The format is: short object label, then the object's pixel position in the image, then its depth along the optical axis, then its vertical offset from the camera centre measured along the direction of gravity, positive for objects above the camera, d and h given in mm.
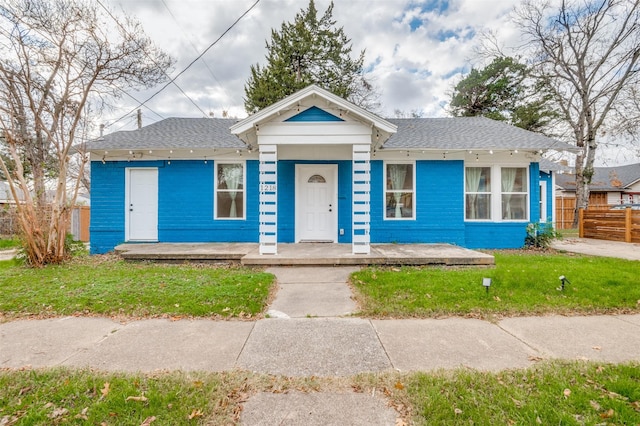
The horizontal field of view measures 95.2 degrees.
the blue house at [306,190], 8633 +690
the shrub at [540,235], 8828 -663
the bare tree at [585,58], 14359 +8226
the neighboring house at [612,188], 26438 +2305
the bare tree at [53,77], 6543 +3320
